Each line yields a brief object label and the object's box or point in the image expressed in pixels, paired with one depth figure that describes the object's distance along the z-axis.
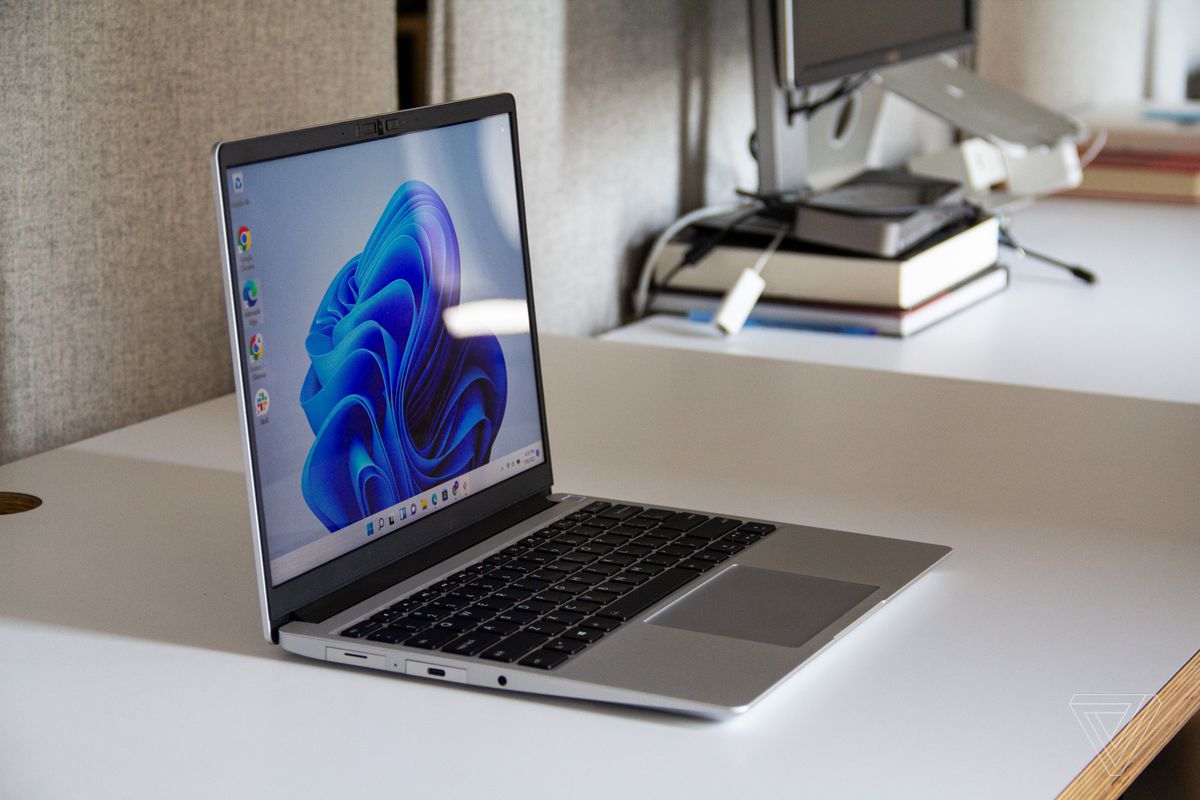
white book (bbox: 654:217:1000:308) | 1.91
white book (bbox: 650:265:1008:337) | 1.91
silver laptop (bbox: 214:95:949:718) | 1.14
